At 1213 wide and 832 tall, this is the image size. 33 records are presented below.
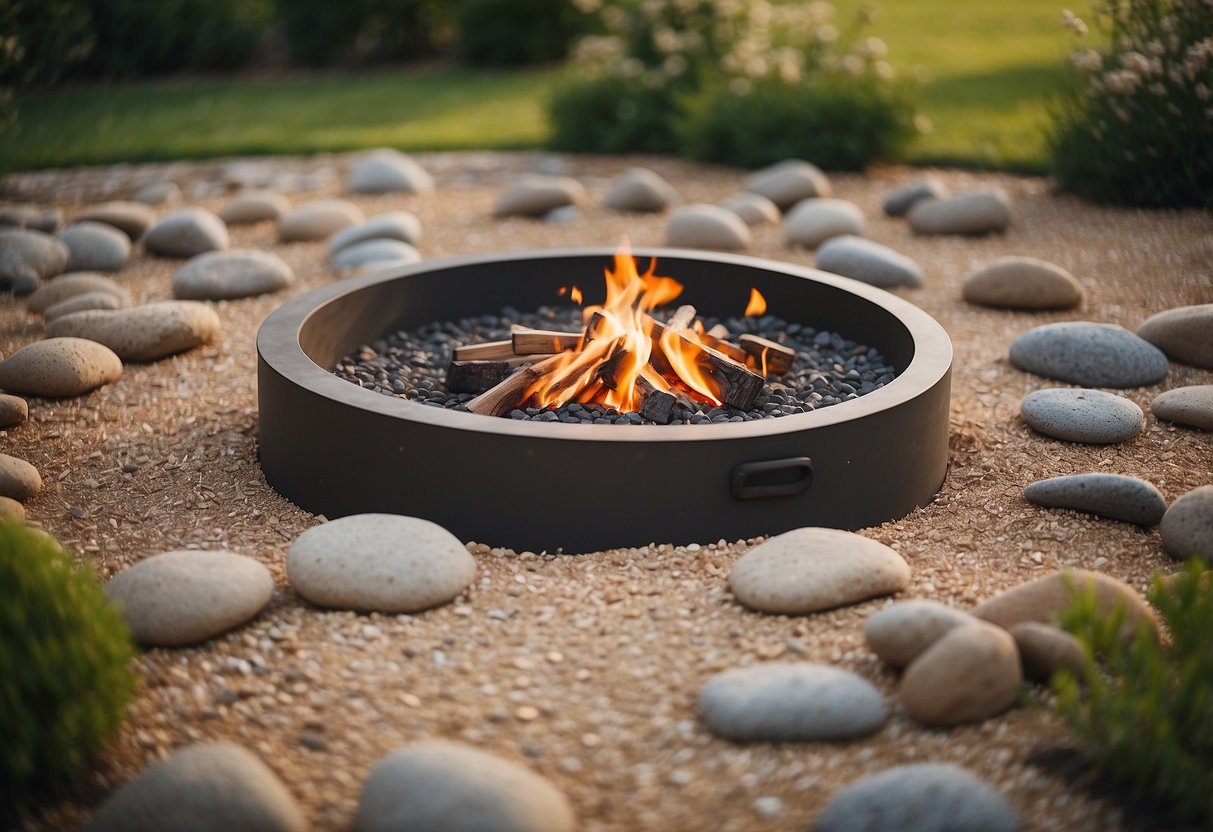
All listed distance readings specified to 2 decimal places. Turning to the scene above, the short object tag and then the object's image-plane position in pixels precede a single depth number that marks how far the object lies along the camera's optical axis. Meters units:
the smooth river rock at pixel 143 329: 4.53
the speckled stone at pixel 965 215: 6.16
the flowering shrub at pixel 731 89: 7.35
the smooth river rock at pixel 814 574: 2.81
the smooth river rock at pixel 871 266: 5.43
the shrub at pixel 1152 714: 2.11
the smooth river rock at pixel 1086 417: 3.83
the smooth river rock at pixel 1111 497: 3.28
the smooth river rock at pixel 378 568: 2.82
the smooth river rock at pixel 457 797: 2.03
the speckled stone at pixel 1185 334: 4.44
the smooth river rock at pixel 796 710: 2.37
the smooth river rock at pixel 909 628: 2.50
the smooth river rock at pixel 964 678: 2.34
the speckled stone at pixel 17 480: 3.43
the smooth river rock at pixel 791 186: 6.76
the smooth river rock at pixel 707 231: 5.95
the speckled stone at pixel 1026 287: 5.13
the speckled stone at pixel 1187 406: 3.90
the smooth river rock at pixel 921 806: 2.07
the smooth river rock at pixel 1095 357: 4.30
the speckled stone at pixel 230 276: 5.30
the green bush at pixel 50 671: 2.15
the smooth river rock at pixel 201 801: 2.05
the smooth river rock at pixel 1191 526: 3.06
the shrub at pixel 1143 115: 5.70
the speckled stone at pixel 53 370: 4.16
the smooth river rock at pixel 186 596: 2.69
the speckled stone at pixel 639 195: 6.70
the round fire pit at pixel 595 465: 2.98
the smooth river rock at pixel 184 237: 5.89
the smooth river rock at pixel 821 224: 6.04
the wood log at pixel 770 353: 3.89
